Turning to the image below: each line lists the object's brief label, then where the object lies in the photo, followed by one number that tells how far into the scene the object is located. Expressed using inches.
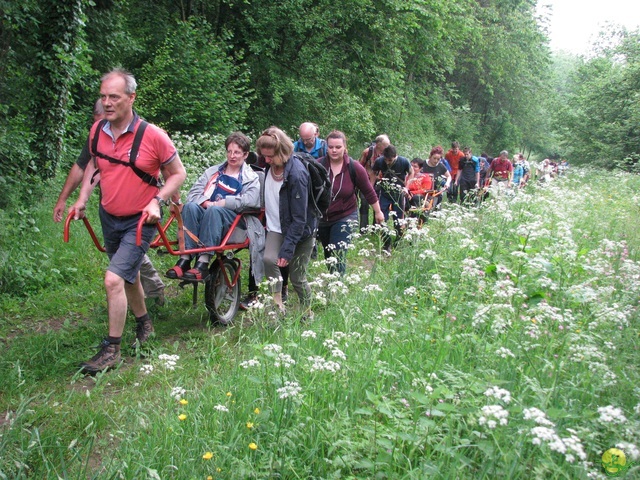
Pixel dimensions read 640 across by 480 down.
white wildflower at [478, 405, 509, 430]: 78.0
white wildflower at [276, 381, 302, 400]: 103.7
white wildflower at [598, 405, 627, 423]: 81.1
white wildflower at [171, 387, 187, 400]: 111.4
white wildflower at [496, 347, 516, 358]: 111.3
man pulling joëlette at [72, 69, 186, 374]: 175.9
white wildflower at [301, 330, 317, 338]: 132.5
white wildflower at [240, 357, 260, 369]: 115.6
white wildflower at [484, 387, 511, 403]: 83.6
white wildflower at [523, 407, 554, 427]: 78.8
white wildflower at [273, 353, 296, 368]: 116.1
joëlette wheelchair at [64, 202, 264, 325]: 219.0
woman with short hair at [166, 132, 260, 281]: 216.2
